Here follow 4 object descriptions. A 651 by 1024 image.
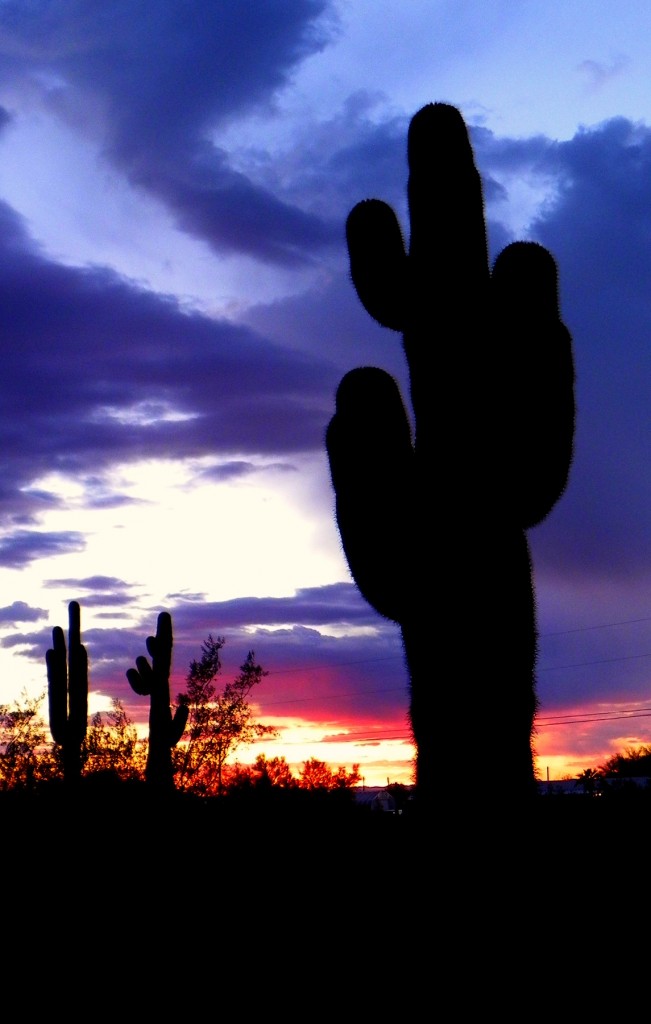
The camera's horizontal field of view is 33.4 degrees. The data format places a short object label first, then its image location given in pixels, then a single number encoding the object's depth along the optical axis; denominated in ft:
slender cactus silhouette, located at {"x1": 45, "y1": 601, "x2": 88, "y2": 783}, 71.82
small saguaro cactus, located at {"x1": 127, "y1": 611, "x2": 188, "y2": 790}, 71.51
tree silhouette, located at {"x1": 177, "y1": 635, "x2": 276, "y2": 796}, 94.73
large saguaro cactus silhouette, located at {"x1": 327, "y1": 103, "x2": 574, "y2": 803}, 25.45
